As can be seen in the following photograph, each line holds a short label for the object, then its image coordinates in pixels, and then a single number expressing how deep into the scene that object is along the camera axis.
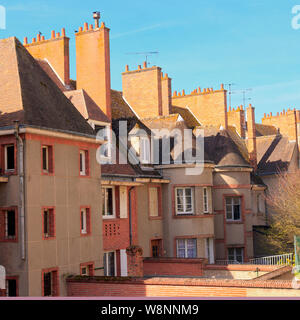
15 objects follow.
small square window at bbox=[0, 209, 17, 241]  19.73
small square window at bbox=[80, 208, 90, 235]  22.64
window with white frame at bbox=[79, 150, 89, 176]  22.80
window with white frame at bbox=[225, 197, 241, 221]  36.56
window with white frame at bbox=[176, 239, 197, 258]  31.58
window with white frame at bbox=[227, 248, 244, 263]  36.44
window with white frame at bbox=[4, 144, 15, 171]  19.97
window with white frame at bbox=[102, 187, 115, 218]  26.25
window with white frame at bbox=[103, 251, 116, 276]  25.91
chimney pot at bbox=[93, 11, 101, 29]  30.77
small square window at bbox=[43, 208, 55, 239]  20.47
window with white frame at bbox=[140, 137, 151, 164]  31.21
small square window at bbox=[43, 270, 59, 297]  20.50
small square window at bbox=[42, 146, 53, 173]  20.61
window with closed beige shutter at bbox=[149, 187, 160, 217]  30.94
